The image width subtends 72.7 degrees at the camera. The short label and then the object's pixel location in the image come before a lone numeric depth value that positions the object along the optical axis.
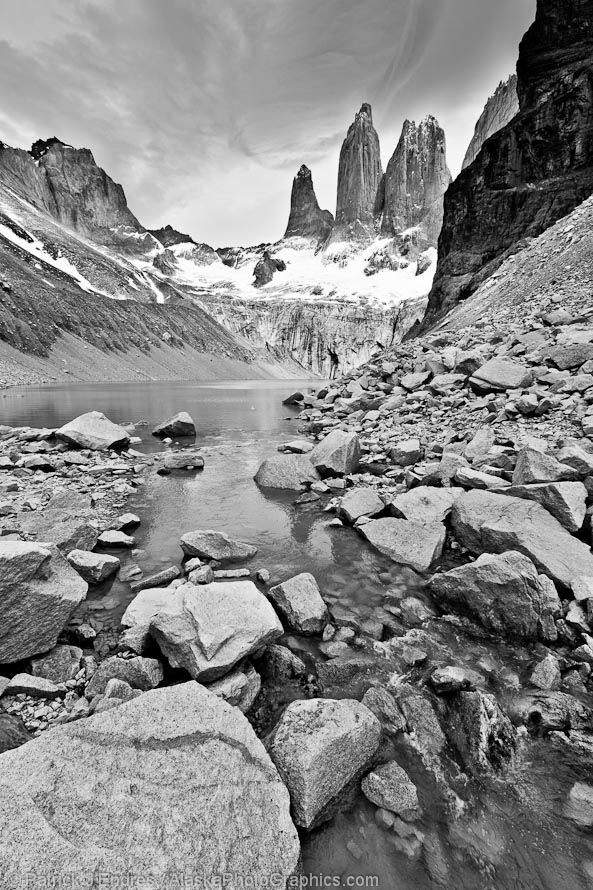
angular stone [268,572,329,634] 5.89
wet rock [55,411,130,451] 16.33
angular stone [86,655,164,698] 4.49
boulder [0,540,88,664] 4.64
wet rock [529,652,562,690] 4.79
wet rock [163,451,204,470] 15.17
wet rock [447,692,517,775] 4.01
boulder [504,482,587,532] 6.98
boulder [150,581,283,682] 4.54
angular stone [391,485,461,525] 8.52
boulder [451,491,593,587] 6.17
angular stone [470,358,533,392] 15.34
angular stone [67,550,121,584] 6.78
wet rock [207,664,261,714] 4.43
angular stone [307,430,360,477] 13.07
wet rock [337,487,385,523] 9.71
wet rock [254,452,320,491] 12.86
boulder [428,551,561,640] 5.50
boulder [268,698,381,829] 3.42
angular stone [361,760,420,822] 3.63
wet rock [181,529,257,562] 7.96
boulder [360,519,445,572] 7.72
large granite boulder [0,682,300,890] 2.39
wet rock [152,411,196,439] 21.80
